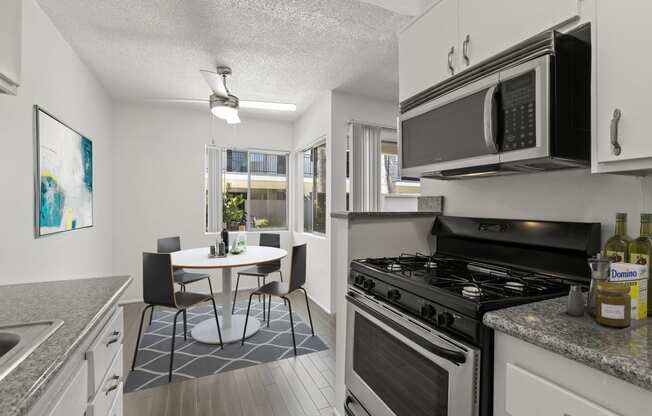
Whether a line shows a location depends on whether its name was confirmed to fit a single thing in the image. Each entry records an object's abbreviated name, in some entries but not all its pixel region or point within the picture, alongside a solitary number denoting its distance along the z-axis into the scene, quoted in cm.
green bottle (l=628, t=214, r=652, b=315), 102
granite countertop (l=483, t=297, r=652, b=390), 67
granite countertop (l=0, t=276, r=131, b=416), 61
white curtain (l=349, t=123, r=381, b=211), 372
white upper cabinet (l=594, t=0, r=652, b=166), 89
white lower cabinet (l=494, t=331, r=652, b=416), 69
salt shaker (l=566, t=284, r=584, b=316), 95
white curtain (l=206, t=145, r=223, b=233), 452
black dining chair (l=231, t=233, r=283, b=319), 356
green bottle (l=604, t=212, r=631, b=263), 108
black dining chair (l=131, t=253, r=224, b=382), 238
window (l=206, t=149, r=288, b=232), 467
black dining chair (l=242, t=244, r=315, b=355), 273
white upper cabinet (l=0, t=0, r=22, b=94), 96
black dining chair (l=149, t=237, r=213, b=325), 322
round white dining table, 263
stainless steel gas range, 102
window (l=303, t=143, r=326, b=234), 421
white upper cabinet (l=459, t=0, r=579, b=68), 110
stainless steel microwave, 109
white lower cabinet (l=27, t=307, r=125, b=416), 75
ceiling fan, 254
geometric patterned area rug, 233
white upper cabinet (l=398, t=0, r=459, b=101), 150
